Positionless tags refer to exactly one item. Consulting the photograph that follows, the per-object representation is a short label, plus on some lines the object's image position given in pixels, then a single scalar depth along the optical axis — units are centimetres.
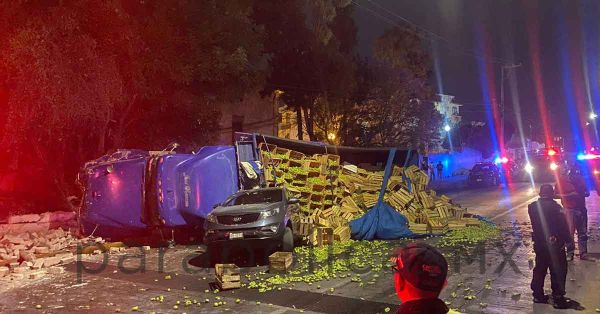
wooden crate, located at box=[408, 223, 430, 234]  1340
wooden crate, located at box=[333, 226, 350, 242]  1236
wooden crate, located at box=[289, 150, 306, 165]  1560
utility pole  4103
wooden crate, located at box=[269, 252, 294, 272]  920
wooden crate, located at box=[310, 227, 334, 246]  1216
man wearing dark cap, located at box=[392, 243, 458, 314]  223
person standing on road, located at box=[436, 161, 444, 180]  4591
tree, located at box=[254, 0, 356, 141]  2692
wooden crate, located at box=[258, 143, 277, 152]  1493
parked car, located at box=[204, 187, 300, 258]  1041
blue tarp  1282
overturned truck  1319
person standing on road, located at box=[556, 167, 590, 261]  938
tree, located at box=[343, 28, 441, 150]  3200
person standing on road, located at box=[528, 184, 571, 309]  653
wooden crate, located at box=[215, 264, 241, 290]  801
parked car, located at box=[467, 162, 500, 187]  3291
